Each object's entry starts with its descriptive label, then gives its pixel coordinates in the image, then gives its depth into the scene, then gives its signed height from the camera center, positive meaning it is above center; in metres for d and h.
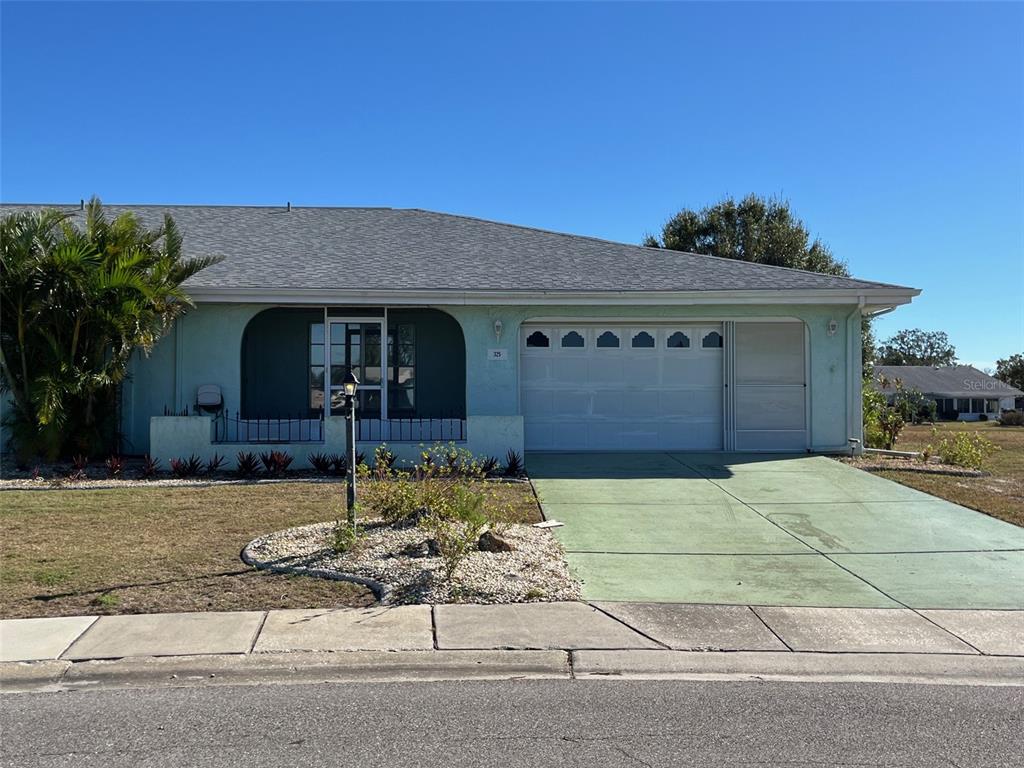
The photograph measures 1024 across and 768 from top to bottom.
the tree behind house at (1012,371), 77.29 +2.52
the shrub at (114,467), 11.66 -1.07
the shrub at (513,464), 12.12 -1.05
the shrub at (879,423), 16.08 -0.52
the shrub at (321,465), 12.27 -1.07
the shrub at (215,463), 12.13 -1.06
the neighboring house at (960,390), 64.50 +0.57
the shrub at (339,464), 12.26 -1.06
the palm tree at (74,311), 11.41 +1.16
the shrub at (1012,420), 49.19 -1.36
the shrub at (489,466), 12.04 -1.07
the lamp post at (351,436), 7.65 -0.40
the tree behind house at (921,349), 108.31 +6.50
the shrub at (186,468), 11.96 -1.11
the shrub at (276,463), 12.18 -1.05
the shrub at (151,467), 11.84 -1.09
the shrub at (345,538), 7.27 -1.29
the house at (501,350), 13.16 +0.78
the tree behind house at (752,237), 37.31 +7.60
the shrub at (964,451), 13.66 -0.92
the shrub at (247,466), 12.12 -1.08
